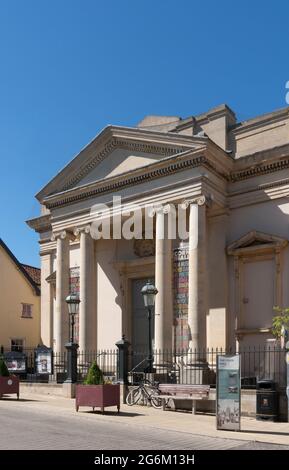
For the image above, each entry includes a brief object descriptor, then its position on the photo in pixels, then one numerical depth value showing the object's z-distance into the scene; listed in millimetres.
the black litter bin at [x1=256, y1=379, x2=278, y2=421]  13734
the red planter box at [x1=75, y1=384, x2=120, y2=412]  13969
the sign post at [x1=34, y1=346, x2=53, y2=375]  20484
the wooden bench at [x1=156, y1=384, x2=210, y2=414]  14414
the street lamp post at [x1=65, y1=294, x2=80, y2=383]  18609
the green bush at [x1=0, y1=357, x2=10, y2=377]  17203
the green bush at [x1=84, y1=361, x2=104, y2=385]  14125
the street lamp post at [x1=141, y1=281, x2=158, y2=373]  16891
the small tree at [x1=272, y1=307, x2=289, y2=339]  13562
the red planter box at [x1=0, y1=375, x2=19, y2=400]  17312
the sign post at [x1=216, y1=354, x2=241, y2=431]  11852
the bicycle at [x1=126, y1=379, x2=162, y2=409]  15969
